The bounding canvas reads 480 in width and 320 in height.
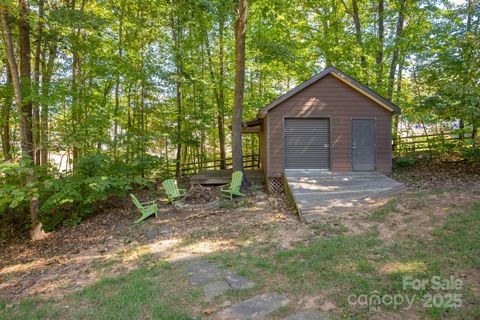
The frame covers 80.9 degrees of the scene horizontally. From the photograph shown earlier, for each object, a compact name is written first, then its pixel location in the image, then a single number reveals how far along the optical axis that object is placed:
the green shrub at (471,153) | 9.66
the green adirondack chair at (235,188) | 8.97
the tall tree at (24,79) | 6.73
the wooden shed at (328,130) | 9.65
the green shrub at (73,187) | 7.44
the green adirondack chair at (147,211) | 7.62
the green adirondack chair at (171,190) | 8.75
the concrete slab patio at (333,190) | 6.53
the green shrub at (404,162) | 11.30
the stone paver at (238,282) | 3.69
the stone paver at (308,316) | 2.91
